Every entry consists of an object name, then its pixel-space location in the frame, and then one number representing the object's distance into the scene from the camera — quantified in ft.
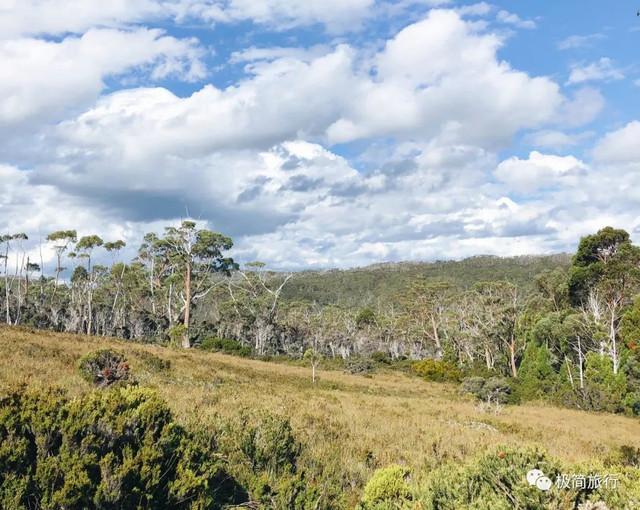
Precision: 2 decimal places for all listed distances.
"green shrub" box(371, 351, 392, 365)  172.99
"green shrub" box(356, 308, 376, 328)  249.34
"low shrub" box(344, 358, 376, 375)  135.54
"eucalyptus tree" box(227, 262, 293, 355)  201.15
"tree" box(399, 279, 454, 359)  209.67
